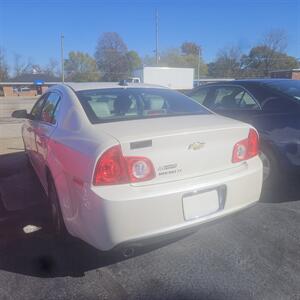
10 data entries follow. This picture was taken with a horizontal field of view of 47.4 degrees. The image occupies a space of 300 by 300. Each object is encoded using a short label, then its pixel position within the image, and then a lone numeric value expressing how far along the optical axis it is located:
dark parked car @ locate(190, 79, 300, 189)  3.97
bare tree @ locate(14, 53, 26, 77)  90.25
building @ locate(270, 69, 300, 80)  50.84
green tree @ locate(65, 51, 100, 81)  84.88
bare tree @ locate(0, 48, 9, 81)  83.00
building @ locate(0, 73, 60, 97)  67.44
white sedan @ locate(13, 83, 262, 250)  2.41
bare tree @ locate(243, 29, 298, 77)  79.81
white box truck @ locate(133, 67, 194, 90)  37.16
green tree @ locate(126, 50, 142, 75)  85.31
